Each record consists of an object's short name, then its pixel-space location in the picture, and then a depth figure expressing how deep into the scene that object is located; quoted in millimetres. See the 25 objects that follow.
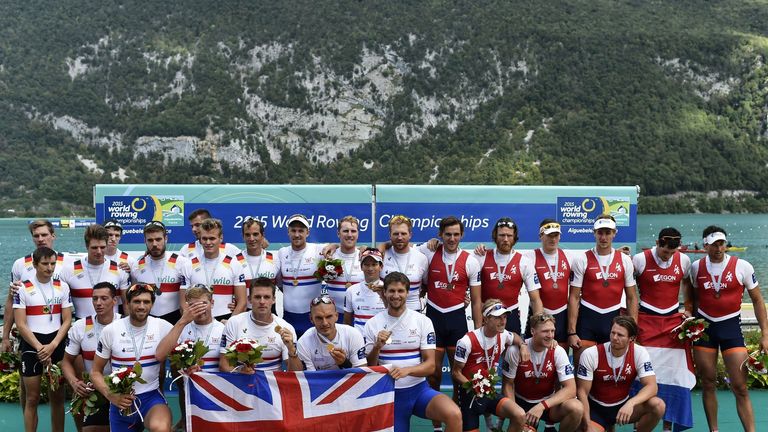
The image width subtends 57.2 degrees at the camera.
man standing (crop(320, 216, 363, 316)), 6812
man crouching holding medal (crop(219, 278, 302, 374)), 5703
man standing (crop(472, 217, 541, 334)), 6766
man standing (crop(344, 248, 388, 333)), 6391
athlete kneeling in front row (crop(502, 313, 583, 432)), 5898
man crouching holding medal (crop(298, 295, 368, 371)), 5734
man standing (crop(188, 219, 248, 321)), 6695
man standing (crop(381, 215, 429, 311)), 6672
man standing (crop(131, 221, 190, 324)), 6770
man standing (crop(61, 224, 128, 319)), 6559
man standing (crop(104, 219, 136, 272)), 7004
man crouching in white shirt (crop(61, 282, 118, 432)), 5770
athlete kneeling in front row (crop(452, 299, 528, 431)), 5926
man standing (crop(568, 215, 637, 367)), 6785
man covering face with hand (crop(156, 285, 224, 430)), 5574
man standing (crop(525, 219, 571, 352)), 6918
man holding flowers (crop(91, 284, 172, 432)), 5512
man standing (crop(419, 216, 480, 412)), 6750
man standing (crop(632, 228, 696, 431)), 6711
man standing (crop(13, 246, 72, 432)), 6113
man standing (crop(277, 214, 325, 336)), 6969
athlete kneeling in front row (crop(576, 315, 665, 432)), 6031
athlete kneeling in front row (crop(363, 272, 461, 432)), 5852
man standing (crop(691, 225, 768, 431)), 6523
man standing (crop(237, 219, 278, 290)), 6832
